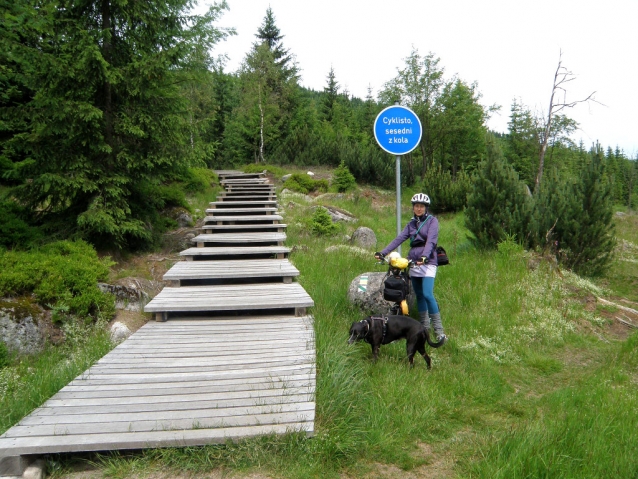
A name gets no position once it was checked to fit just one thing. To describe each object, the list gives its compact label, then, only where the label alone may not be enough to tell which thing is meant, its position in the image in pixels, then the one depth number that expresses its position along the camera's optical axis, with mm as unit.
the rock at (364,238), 9469
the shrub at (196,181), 12758
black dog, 4164
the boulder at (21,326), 4426
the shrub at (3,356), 4172
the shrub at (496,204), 8422
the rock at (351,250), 7957
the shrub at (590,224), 8617
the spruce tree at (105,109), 6152
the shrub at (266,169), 18641
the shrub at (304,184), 15883
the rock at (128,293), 5550
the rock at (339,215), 11758
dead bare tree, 15391
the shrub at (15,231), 5852
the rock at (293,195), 14388
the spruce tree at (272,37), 29984
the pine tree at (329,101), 38094
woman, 4812
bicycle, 4590
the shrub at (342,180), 16562
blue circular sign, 5684
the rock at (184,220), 9863
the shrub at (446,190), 15539
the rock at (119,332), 4759
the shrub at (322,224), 9727
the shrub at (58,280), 4816
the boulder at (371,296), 5281
